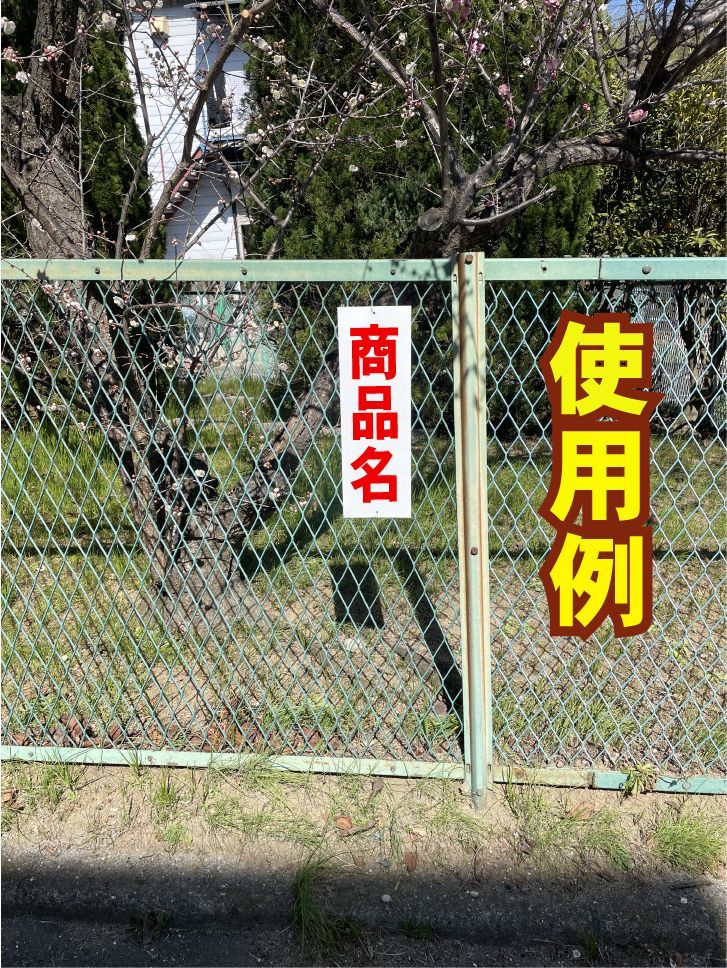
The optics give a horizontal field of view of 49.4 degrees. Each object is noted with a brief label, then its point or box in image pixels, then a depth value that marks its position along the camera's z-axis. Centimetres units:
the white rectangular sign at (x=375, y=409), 211
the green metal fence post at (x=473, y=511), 208
